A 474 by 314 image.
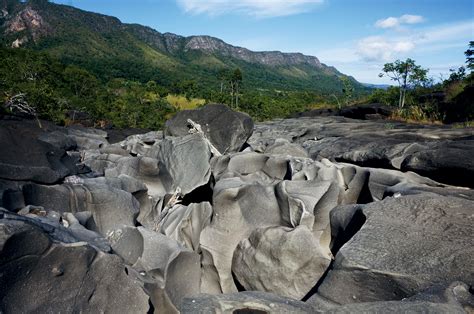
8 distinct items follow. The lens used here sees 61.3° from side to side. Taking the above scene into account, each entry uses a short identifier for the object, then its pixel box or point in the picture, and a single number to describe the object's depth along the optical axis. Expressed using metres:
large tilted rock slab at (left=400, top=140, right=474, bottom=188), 8.15
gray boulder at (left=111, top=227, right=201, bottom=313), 6.19
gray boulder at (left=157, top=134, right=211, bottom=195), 11.02
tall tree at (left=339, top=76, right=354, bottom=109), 51.97
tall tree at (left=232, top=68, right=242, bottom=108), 69.61
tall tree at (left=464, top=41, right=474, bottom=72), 22.54
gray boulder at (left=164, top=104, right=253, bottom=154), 14.09
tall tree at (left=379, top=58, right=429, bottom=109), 34.38
